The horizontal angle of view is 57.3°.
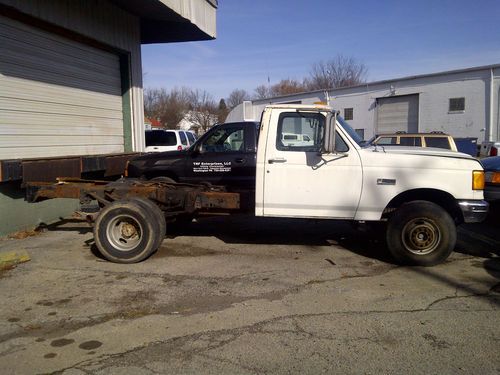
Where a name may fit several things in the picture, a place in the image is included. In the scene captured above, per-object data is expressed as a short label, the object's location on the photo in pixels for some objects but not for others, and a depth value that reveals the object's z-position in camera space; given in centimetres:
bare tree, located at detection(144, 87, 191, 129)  7144
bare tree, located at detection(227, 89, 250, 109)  9065
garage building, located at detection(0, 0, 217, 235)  837
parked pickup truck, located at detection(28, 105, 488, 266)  611
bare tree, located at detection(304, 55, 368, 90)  7088
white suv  1739
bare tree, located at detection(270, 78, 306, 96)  8391
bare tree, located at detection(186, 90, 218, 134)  7544
